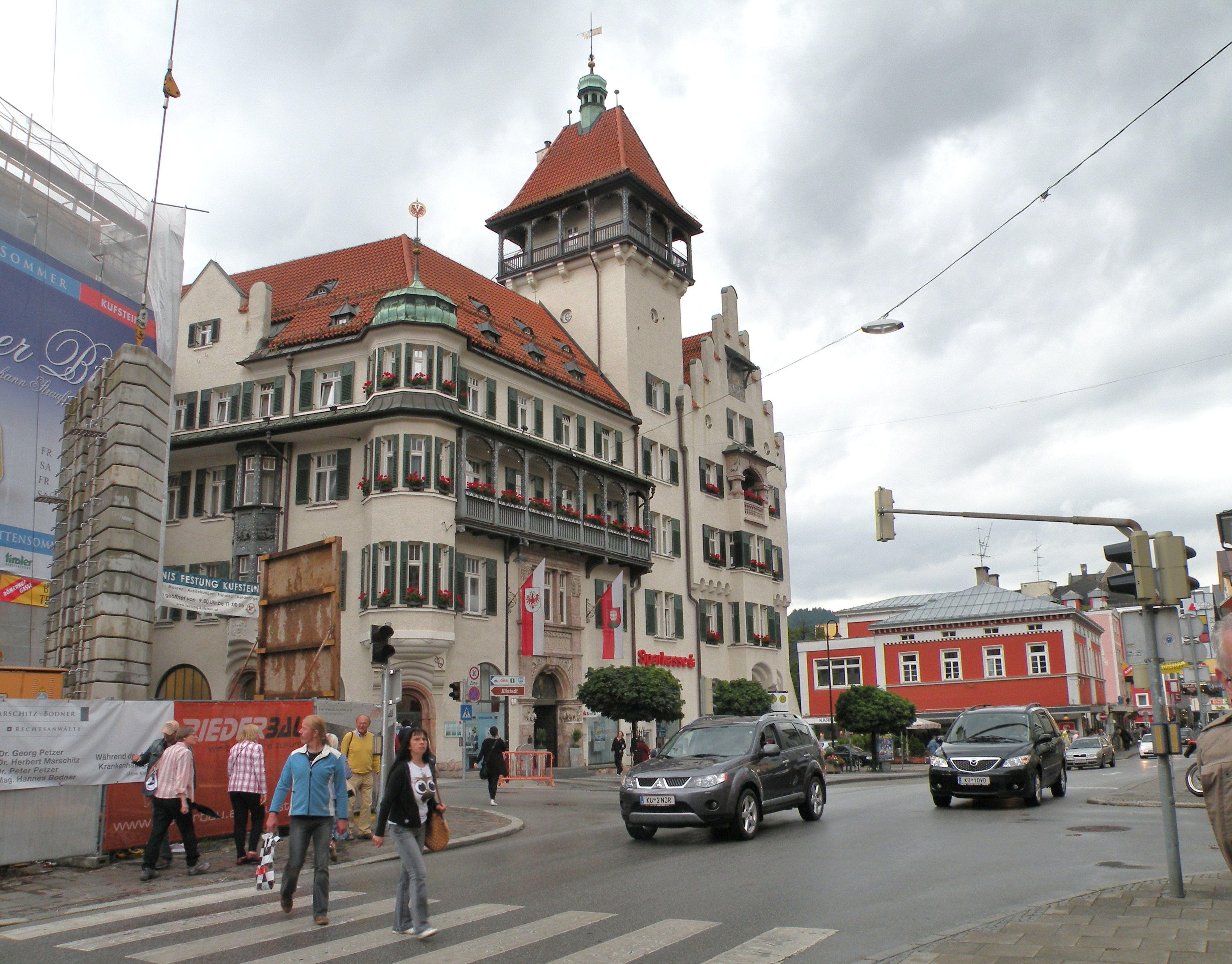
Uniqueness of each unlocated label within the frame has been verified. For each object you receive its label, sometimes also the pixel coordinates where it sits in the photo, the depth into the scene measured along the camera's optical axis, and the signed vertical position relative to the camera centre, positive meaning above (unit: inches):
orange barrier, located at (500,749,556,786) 1285.7 -67.4
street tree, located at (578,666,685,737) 1364.4 +14.7
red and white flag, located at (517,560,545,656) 1385.3 +121.2
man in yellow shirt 611.8 -31.0
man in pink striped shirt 466.0 -35.7
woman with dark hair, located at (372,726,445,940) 332.2 -32.4
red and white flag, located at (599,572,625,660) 1535.4 +128.0
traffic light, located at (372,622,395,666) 595.2 +35.8
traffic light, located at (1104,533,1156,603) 362.6 +39.9
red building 2632.9 +103.2
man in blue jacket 361.4 -30.1
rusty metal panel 639.8 +53.8
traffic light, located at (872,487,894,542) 845.2 +142.9
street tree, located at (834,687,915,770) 1764.3 -19.7
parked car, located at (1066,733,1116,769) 1697.8 -90.1
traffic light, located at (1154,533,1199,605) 359.3 +40.7
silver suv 559.8 -39.8
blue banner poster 992.2 +315.2
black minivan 725.3 -40.4
